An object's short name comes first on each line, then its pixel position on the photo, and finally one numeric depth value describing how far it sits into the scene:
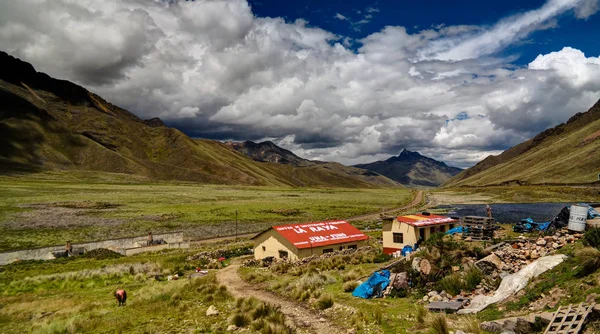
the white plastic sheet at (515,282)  16.00
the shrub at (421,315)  15.32
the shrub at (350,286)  23.77
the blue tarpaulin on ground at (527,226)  43.09
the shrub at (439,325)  13.51
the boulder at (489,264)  20.17
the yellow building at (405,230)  38.84
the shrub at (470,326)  12.82
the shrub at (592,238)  17.06
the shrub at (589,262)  13.80
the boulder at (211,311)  20.48
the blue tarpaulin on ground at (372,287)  21.81
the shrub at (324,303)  20.35
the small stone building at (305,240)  40.62
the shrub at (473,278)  19.00
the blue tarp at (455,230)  42.04
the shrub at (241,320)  17.95
